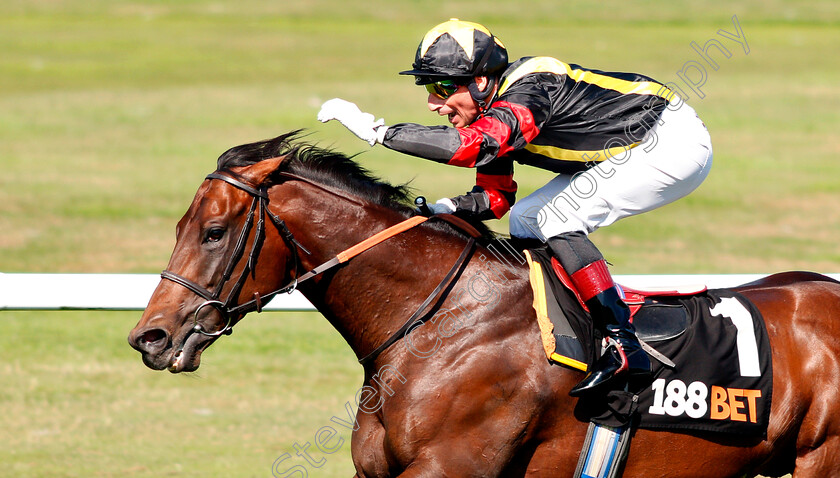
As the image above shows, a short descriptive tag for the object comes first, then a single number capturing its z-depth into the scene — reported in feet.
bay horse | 23.82
